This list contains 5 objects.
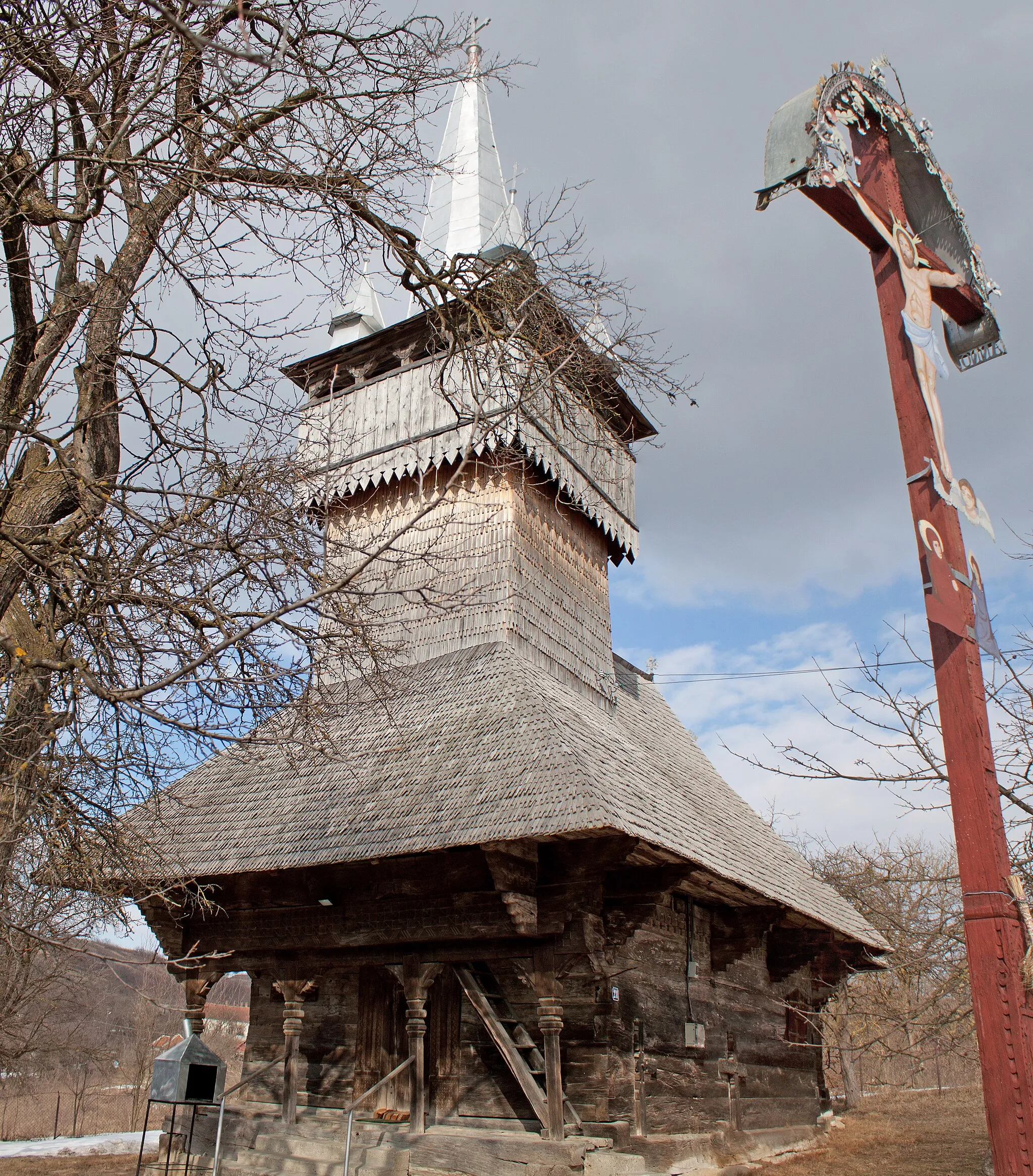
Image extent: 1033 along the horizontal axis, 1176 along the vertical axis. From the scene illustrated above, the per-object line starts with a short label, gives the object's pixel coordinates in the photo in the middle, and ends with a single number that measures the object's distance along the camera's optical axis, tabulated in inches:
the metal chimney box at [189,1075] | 279.4
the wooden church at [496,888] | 292.2
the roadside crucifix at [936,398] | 142.2
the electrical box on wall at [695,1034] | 358.3
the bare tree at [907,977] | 314.8
